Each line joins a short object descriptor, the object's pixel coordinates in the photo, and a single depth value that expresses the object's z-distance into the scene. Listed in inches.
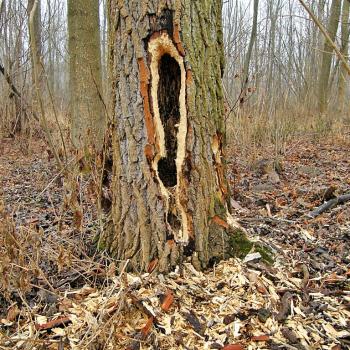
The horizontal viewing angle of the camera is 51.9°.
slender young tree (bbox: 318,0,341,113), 401.6
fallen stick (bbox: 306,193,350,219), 111.7
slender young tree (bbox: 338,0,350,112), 405.4
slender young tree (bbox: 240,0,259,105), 379.2
